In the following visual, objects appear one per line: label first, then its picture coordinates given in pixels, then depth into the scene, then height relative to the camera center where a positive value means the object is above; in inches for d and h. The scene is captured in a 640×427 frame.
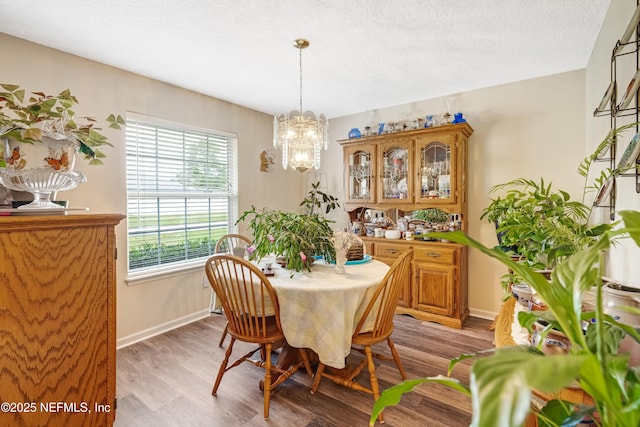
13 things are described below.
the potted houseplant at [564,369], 12.6 -8.2
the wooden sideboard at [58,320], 33.9 -14.5
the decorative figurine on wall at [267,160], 161.2 +24.5
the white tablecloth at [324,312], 70.8 -26.0
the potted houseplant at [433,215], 134.7 -4.5
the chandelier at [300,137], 97.7 +22.5
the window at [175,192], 113.6 +5.5
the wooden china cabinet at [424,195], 121.6 +4.9
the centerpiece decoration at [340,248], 83.5 -12.1
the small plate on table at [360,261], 94.8 -18.0
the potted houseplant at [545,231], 48.0 -4.6
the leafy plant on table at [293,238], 83.1 -9.6
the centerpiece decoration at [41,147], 39.8 +8.2
